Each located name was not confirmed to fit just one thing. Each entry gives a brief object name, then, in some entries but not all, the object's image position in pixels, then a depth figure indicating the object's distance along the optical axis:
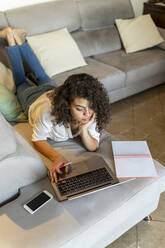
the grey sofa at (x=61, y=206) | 1.02
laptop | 1.16
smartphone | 1.11
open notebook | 1.28
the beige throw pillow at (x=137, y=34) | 2.90
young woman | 1.31
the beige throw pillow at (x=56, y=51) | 2.41
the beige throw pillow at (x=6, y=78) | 2.07
